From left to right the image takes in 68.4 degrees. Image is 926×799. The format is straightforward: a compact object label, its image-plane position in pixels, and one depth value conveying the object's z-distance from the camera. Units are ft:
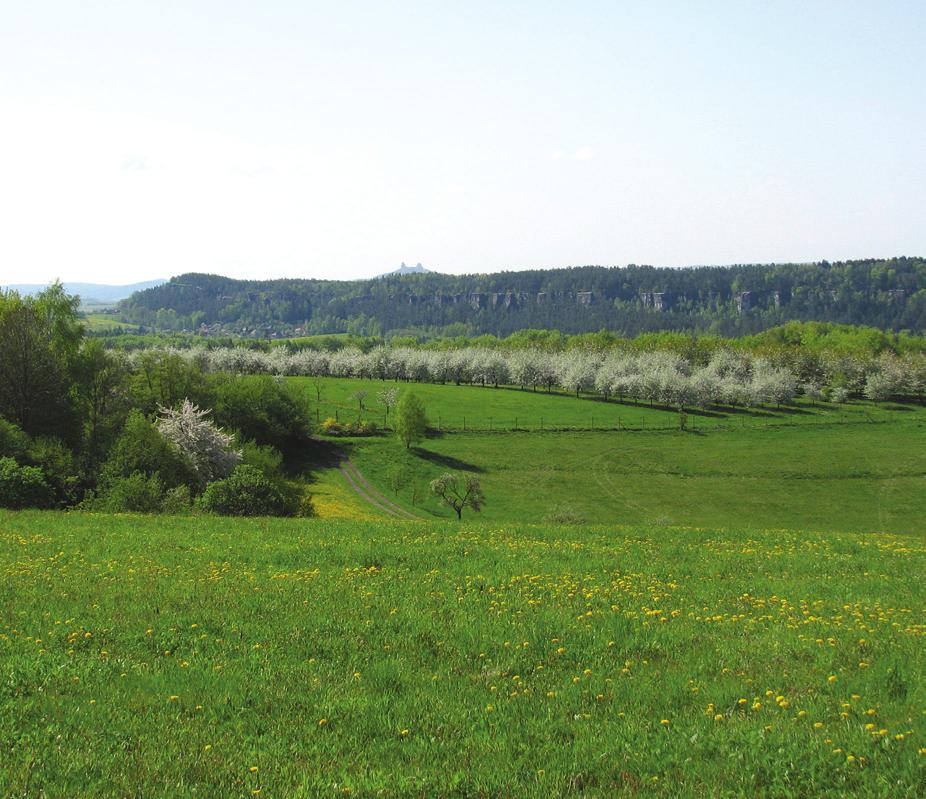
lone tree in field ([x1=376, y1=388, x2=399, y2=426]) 422.65
